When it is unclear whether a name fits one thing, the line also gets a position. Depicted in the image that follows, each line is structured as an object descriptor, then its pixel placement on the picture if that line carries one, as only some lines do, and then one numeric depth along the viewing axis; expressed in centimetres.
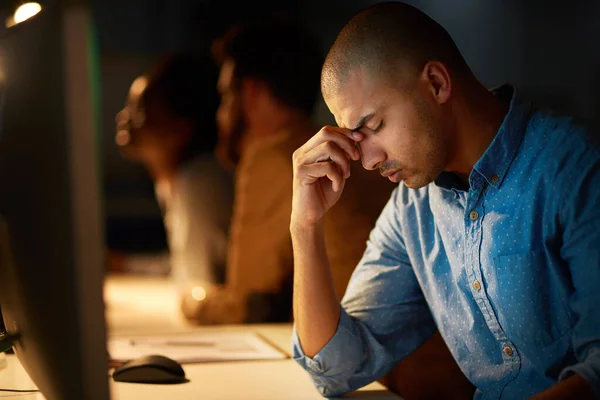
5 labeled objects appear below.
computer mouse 139
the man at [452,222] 114
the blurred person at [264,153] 230
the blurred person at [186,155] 303
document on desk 158
